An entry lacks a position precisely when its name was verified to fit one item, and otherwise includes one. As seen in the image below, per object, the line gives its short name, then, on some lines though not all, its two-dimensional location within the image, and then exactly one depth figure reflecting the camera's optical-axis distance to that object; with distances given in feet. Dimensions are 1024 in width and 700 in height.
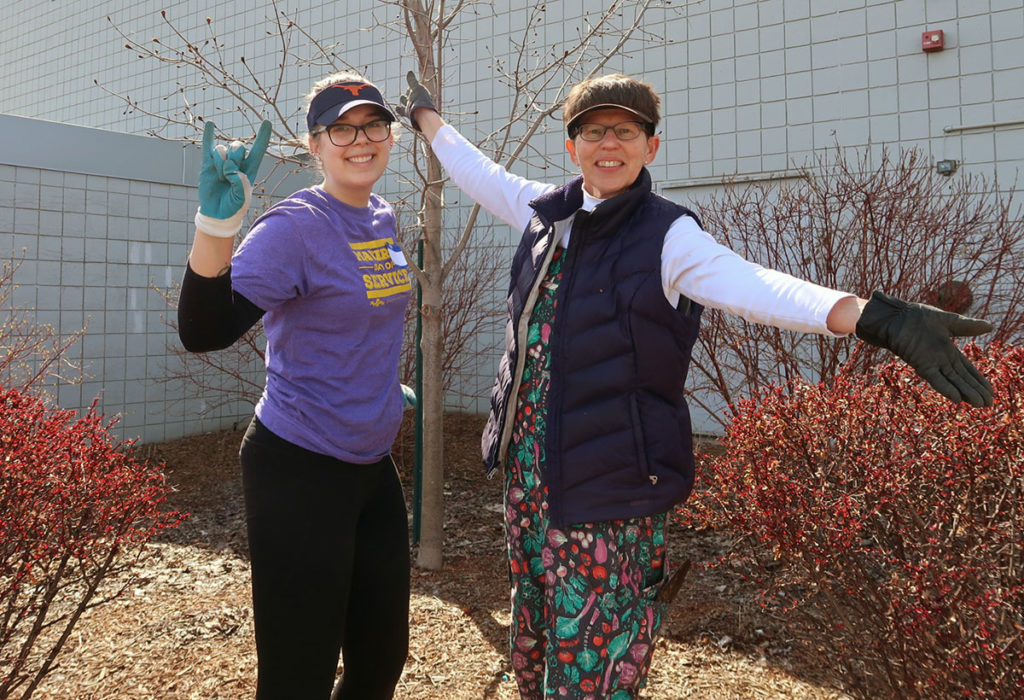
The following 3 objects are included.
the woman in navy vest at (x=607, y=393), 5.46
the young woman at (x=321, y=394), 5.45
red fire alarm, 18.66
